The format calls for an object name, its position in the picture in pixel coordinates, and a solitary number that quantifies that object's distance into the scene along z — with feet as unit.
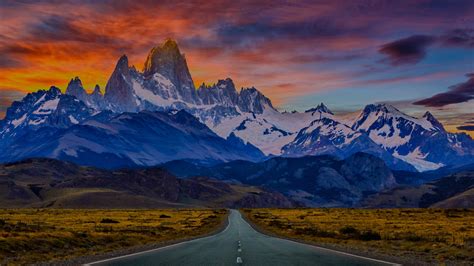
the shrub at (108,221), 337.39
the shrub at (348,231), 219.22
